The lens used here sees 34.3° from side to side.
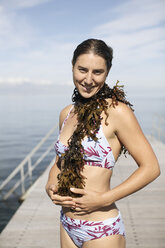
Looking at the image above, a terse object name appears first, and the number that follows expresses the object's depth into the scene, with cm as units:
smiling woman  154
